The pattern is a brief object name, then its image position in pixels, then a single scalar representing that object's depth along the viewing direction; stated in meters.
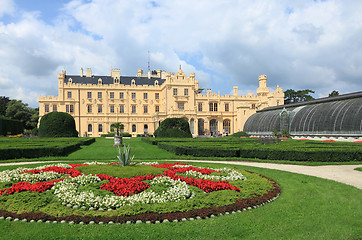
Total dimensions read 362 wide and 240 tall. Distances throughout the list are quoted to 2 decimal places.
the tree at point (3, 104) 69.42
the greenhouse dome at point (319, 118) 30.05
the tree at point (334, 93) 75.94
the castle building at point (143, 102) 59.84
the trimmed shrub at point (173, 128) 34.06
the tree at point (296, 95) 79.46
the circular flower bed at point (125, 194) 6.26
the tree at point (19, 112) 67.97
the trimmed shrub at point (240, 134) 43.22
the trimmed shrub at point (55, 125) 33.00
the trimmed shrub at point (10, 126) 50.85
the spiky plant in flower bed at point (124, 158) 11.41
